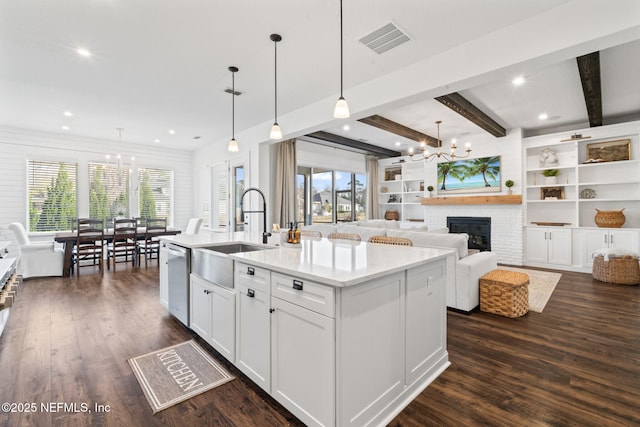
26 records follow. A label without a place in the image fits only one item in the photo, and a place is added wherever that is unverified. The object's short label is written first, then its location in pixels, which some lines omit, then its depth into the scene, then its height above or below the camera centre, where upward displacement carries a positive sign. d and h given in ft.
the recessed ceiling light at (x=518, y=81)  12.51 +5.79
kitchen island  4.83 -2.29
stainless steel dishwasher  9.46 -2.31
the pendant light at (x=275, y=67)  9.27 +5.58
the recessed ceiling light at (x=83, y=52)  9.96 +5.62
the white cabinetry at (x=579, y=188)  17.58 +1.54
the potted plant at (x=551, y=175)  19.97 +2.50
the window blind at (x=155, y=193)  24.99 +1.76
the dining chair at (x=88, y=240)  17.44 -1.69
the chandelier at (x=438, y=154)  16.91 +4.66
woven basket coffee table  10.72 -3.15
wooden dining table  16.98 -1.96
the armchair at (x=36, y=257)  16.44 -2.60
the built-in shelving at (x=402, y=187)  27.84 +2.49
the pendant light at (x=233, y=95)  11.51 +5.71
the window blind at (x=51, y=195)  20.16 +1.29
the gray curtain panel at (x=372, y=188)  29.53 +2.44
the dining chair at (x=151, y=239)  20.28 -2.00
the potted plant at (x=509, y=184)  20.40 +1.93
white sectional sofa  11.16 -2.18
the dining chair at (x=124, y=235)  19.21 -1.55
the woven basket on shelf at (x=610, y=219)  17.13 -0.47
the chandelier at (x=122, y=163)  21.77 +4.19
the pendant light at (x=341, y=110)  8.14 +2.89
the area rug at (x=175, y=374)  6.43 -4.03
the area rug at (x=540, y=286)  12.16 -3.83
